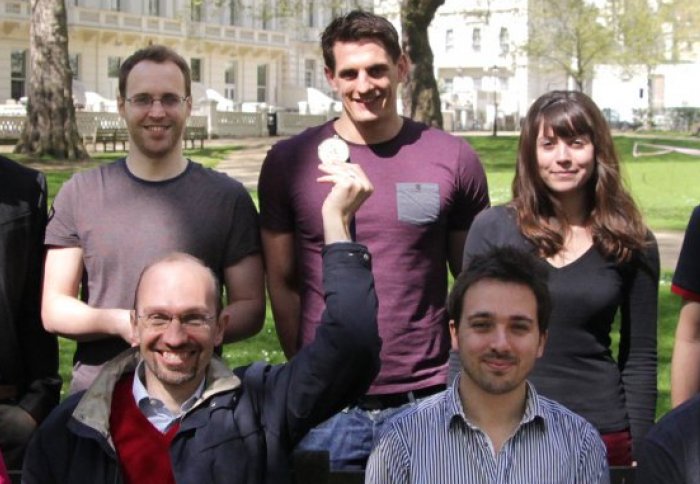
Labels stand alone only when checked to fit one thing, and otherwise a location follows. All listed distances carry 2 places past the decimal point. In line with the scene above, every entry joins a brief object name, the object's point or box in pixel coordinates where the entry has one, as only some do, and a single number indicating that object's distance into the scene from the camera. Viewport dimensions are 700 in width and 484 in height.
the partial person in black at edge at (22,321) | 4.00
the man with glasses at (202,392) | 3.06
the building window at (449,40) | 86.88
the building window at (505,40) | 65.56
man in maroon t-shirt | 4.02
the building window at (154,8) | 63.47
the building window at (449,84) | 84.68
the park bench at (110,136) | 32.12
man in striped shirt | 3.09
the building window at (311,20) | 71.45
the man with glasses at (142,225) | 3.90
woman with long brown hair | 3.77
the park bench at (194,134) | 35.47
